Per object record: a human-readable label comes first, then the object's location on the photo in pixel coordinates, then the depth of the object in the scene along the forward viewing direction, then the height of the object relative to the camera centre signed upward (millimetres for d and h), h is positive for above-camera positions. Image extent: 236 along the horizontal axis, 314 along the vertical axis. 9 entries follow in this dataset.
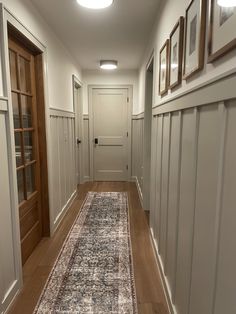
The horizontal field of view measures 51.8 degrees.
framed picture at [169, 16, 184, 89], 1438 +464
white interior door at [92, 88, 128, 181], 5008 -162
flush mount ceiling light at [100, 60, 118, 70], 4138 +1069
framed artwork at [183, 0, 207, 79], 1050 +427
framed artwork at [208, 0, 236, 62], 779 +336
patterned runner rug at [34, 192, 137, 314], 1699 -1235
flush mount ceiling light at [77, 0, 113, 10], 1854 +946
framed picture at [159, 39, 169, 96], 1859 +475
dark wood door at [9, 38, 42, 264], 2055 -167
